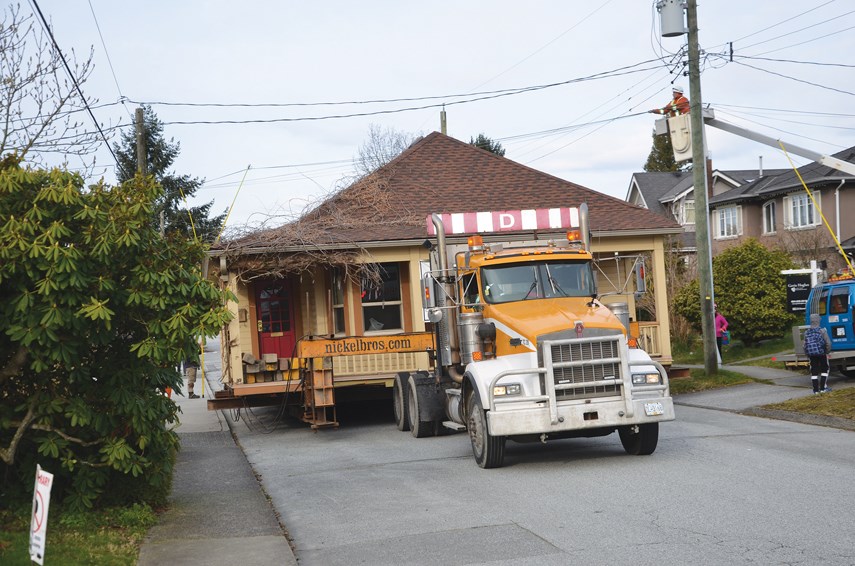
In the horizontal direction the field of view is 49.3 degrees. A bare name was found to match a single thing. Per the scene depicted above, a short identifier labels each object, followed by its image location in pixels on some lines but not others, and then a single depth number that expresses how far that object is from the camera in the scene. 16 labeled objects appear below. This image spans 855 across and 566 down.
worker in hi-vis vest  22.66
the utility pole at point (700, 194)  21.23
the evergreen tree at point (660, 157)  73.31
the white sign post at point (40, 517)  6.38
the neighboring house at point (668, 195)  54.09
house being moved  19.09
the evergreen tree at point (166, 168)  42.62
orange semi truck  11.49
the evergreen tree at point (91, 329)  8.44
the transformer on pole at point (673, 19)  21.73
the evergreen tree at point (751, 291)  26.86
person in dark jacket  17.86
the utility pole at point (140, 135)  24.19
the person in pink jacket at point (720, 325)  26.80
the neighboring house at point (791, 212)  37.28
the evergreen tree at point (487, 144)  68.69
